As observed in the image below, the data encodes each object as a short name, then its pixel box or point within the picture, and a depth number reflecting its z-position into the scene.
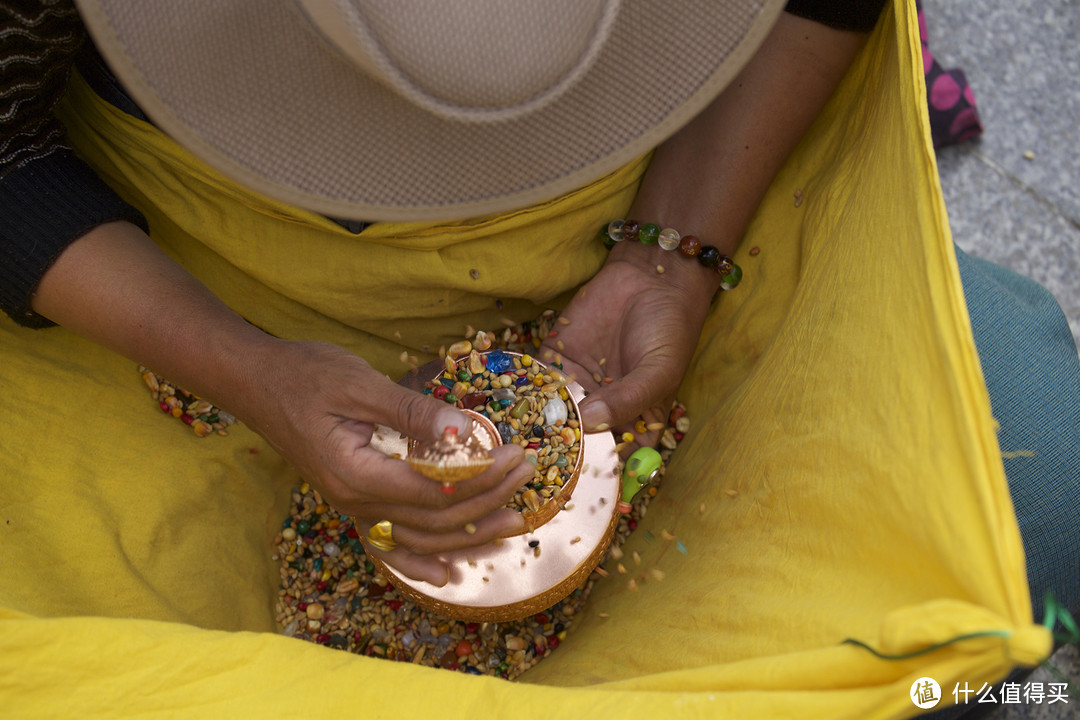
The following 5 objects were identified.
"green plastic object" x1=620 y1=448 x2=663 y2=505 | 0.82
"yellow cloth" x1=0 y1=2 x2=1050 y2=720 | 0.68
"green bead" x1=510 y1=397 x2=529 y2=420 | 0.79
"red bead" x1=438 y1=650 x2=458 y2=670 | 0.83
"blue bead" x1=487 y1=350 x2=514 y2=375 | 0.82
